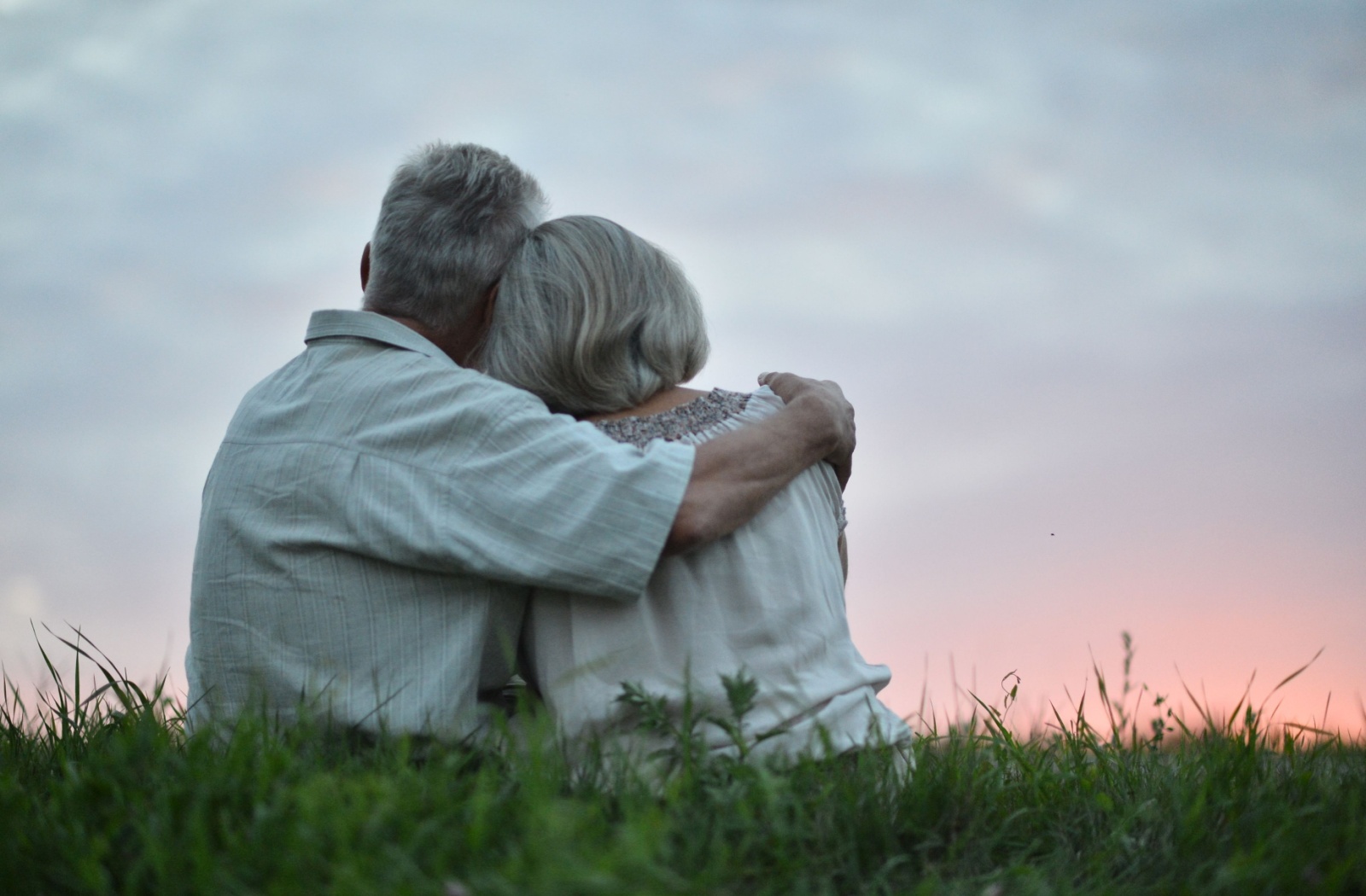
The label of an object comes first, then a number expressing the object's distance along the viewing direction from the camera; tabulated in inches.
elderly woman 102.9
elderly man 98.9
